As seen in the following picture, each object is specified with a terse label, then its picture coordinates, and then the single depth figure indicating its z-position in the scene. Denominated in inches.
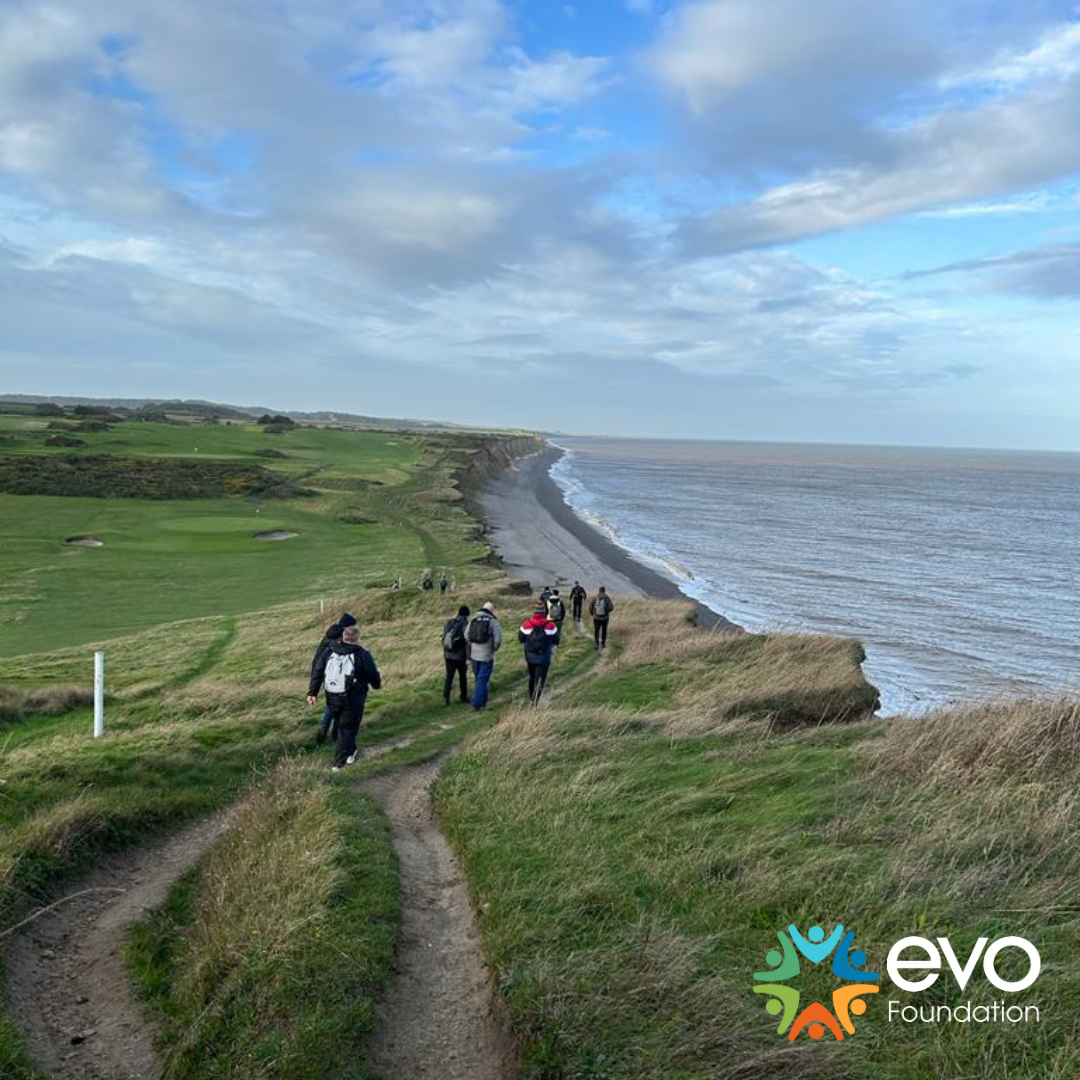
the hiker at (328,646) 455.5
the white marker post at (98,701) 482.6
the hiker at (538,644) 616.4
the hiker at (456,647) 616.1
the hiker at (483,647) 597.9
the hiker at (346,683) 434.0
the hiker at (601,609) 885.9
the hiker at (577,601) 1141.7
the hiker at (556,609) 904.2
